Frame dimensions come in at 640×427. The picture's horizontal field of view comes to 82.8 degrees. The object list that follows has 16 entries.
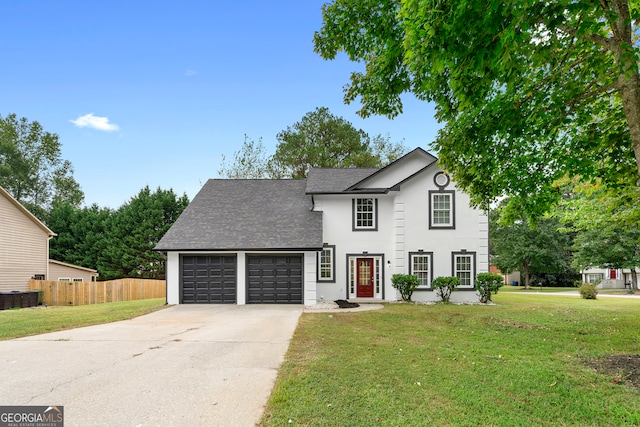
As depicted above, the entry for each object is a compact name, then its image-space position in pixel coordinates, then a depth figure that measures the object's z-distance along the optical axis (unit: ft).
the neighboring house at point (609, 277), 133.80
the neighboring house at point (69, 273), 90.43
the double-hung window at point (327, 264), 57.72
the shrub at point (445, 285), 54.70
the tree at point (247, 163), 115.24
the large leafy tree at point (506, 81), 16.35
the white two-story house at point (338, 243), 53.52
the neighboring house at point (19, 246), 73.31
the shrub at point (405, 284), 54.70
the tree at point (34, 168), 126.72
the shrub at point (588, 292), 73.56
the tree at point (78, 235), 112.27
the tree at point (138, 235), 108.06
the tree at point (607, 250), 99.25
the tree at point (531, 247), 124.06
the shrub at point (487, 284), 54.95
